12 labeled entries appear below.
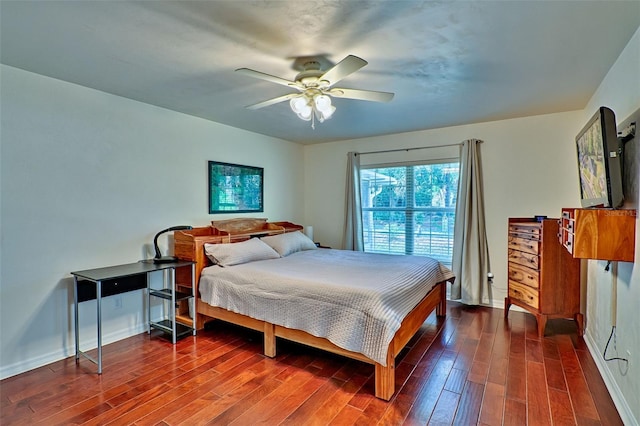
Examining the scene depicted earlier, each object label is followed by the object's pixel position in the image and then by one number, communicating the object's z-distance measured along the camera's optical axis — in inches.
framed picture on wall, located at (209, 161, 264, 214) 164.4
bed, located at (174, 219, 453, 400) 91.1
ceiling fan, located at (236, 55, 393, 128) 93.3
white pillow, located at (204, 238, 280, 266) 136.6
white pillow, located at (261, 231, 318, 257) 166.0
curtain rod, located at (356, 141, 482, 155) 179.4
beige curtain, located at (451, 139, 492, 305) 166.2
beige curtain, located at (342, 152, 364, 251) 204.5
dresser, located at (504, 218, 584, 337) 127.3
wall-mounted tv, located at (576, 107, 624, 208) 78.9
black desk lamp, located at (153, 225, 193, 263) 131.6
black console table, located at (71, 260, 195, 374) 106.1
